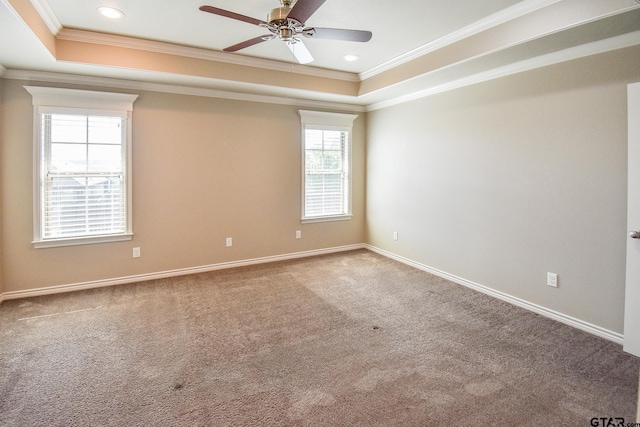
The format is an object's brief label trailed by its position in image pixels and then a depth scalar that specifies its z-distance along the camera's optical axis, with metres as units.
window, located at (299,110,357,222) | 5.18
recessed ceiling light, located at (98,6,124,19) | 2.79
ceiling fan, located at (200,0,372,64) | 2.12
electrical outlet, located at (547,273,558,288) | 3.09
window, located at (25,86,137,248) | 3.63
